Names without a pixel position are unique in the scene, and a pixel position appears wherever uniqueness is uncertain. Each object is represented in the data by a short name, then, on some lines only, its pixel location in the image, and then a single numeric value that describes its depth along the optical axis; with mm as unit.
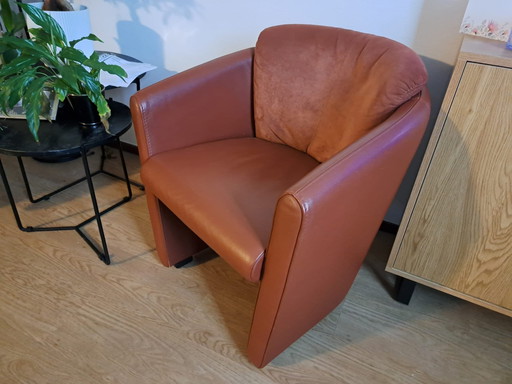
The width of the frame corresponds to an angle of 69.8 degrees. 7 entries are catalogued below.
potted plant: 1024
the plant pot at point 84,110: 1165
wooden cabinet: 884
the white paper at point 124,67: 1337
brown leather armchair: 794
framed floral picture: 975
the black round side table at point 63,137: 1107
